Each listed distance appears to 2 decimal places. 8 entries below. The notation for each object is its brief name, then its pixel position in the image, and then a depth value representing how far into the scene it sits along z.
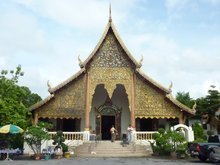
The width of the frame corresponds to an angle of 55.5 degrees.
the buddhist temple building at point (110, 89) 12.70
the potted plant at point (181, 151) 10.56
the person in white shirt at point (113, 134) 12.54
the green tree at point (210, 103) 22.49
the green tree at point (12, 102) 11.23
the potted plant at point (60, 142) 10.95
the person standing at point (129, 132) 12.46
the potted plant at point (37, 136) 10.34
